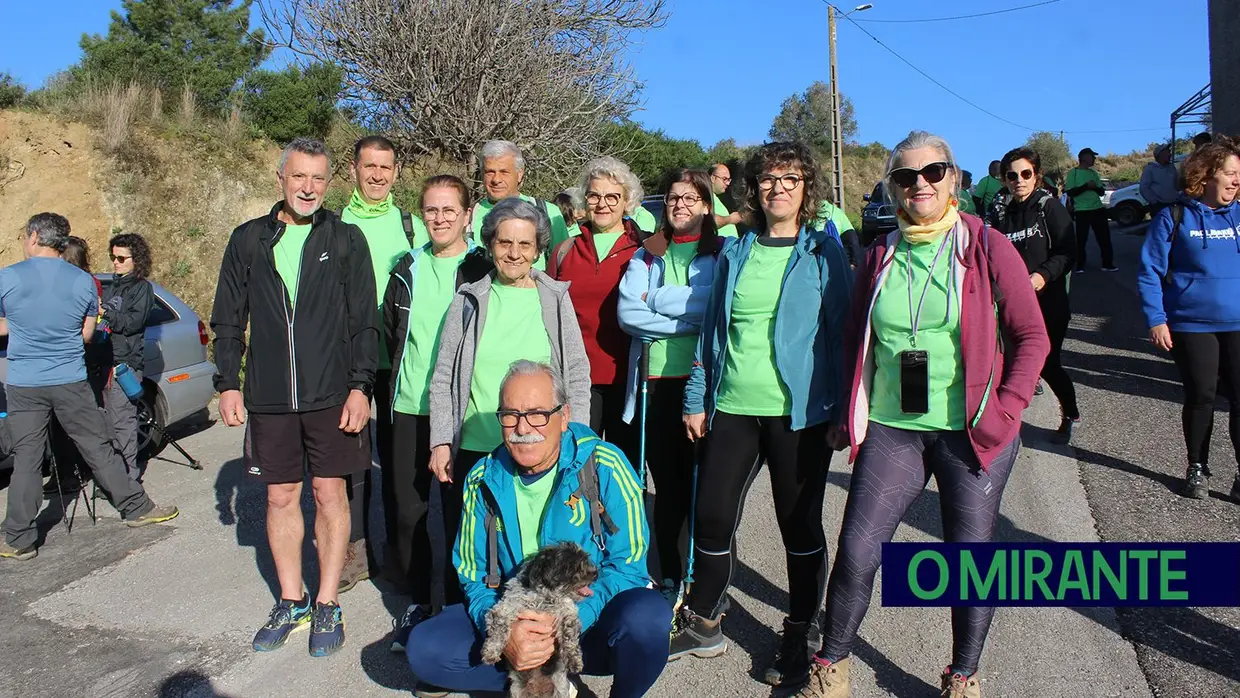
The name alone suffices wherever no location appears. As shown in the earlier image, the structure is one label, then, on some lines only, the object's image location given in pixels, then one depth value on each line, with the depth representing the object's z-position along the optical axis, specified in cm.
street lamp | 2792
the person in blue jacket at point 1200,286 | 471
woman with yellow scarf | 274
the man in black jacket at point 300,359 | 352
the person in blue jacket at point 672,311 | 351
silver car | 681
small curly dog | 257
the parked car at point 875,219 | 2148
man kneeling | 267
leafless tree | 1476
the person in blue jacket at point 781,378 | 312
